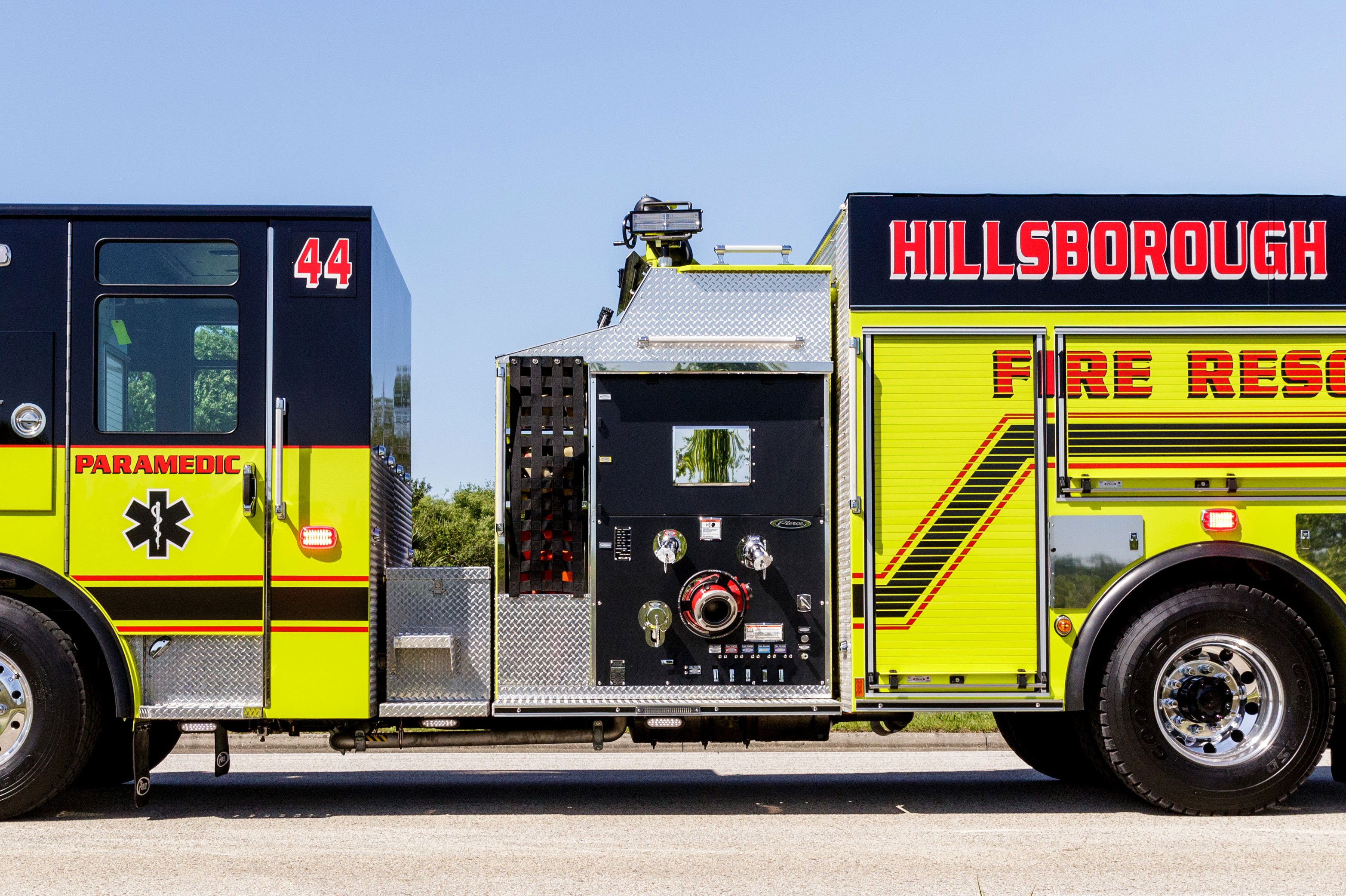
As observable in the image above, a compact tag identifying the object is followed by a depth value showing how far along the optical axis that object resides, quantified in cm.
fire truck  665
